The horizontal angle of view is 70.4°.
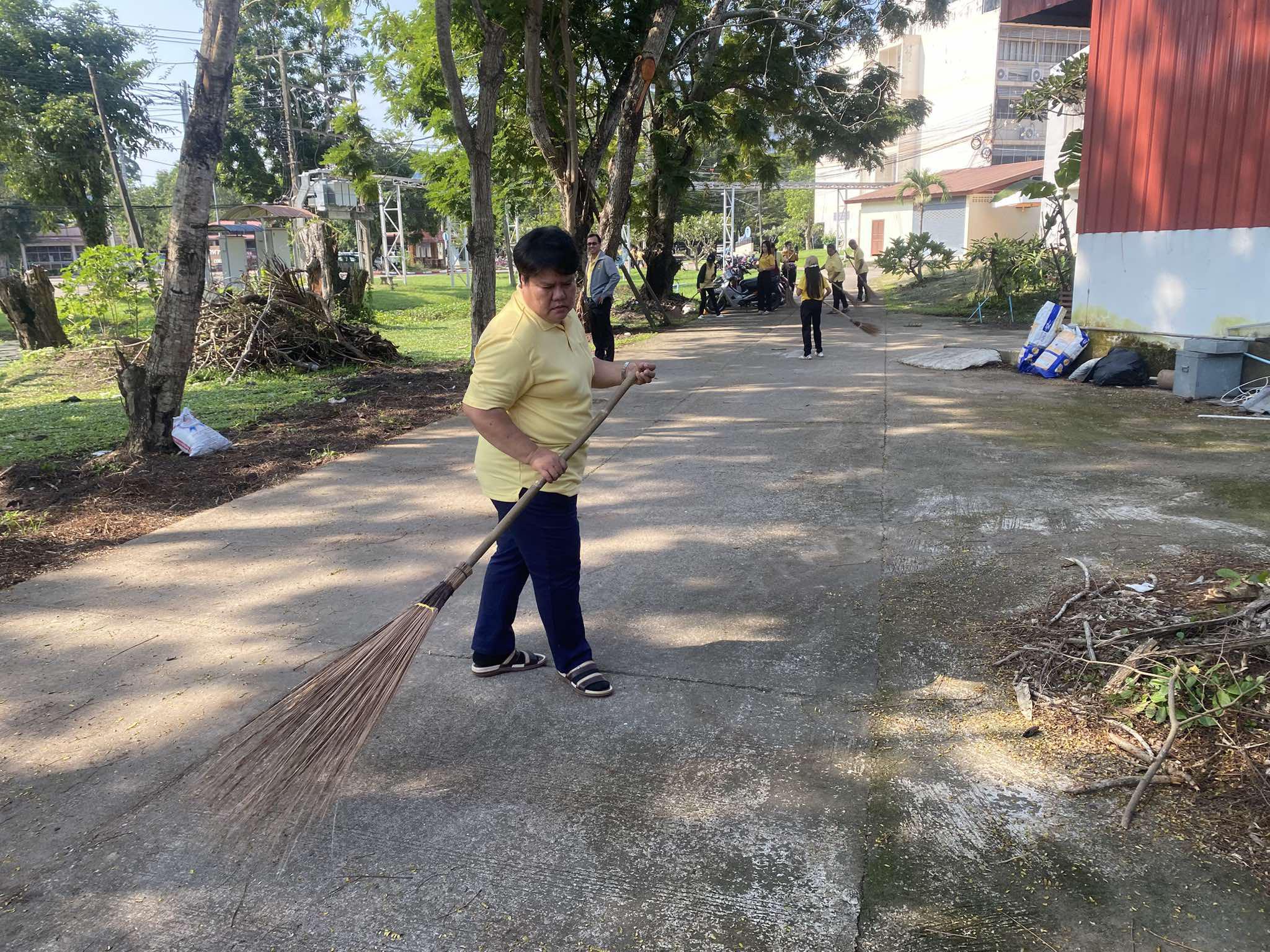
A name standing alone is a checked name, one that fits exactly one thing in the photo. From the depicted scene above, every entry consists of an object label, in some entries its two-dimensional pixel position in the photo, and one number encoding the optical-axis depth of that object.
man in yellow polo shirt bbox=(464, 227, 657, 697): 3.05
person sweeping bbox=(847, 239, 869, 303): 15.16
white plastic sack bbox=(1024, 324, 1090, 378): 10.14
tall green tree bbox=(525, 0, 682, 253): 13.76
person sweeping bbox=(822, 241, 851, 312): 13.20
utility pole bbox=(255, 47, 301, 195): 29.05
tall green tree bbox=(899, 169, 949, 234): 33.16
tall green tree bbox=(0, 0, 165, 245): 28.69
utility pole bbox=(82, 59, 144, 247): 22.78
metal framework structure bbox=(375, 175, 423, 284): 31.12
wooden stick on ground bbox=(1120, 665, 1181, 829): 2.58
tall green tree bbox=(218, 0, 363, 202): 38.91
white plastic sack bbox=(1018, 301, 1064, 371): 10.42
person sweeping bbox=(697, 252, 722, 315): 19.66
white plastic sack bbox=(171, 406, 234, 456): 7.00
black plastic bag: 9.43
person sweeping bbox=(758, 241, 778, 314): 19.67
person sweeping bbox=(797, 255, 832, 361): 11.41
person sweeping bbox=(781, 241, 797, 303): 21.11
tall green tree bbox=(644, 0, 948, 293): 17.45
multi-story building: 55.00
